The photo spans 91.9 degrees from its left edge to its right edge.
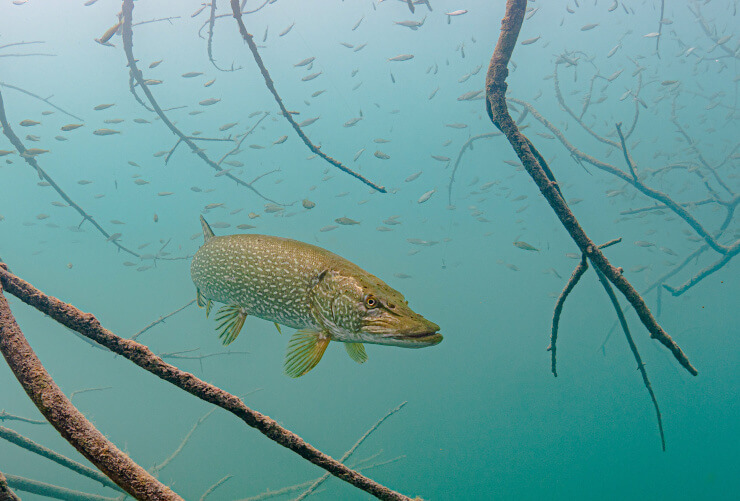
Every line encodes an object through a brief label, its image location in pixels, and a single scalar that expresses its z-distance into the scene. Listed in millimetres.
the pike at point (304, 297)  1932
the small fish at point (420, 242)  14047
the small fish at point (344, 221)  7677
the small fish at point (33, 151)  4860
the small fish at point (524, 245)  9188
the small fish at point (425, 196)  10820
